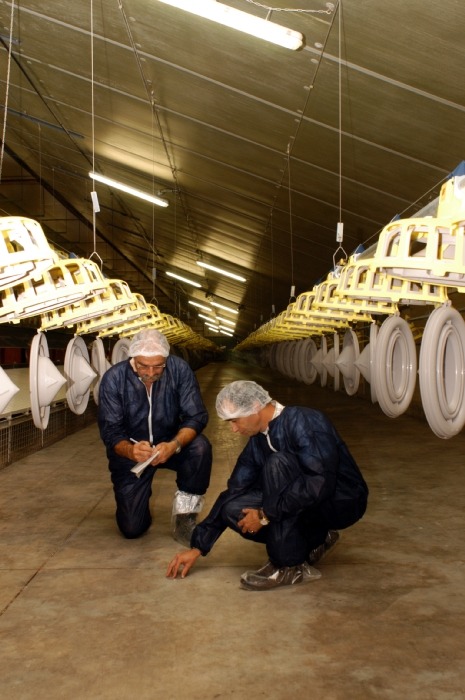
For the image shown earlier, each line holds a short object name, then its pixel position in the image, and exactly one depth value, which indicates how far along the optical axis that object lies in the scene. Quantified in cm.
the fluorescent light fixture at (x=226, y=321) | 3558
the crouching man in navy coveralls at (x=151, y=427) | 434
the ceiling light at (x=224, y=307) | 2657
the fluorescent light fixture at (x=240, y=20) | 369
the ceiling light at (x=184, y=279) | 1999
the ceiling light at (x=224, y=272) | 1586
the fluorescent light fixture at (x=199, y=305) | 3014
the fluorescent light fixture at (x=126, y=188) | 862
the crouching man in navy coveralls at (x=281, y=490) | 335
